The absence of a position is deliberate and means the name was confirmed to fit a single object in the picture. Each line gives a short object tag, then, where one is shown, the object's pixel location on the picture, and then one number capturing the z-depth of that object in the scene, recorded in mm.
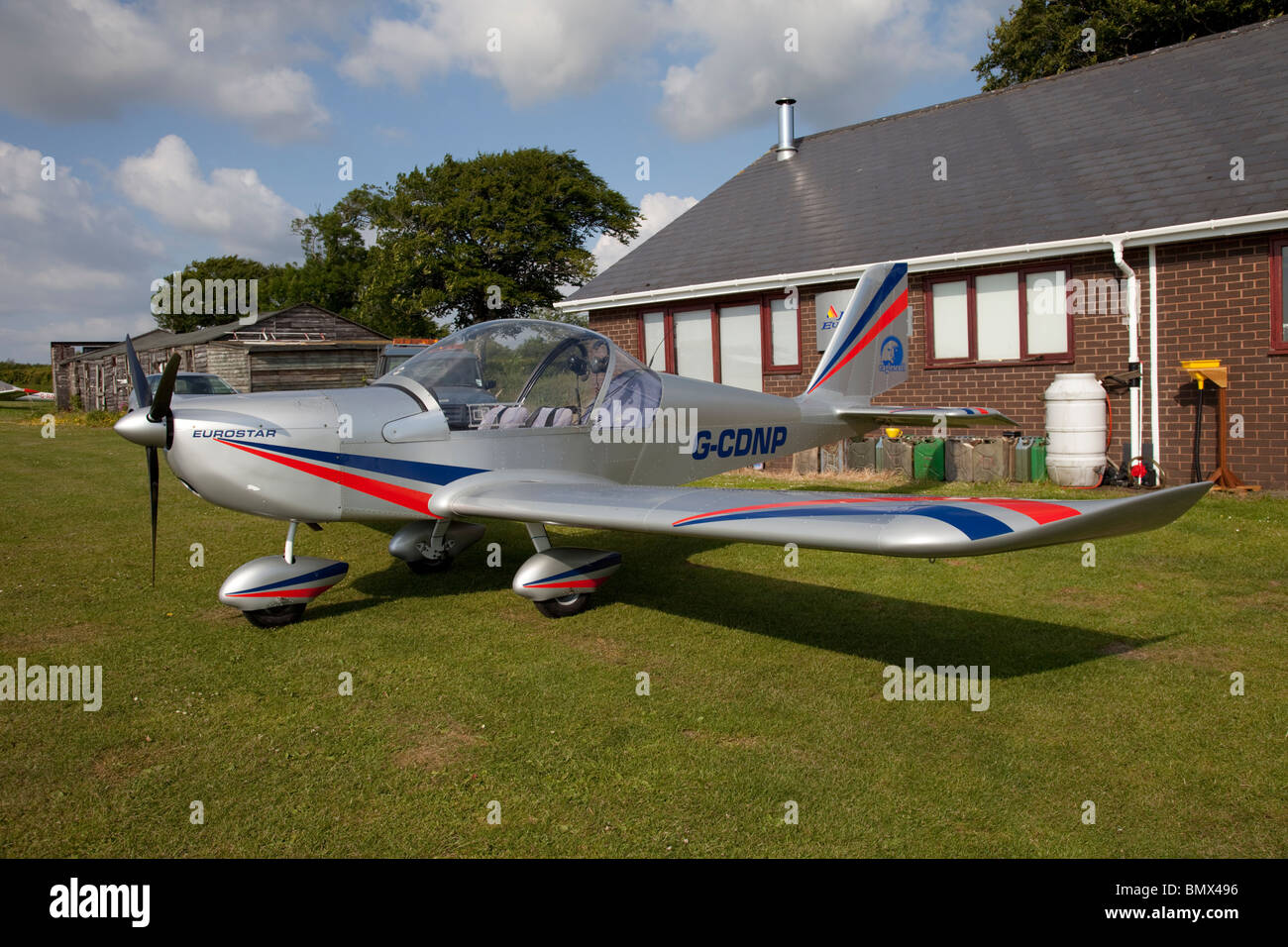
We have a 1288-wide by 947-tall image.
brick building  10555
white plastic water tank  11039
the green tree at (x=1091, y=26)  23094
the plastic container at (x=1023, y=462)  11641
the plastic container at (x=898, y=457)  12586
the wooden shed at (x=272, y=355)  31047
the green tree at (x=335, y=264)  70812
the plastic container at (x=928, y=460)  12242
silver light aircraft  4746
